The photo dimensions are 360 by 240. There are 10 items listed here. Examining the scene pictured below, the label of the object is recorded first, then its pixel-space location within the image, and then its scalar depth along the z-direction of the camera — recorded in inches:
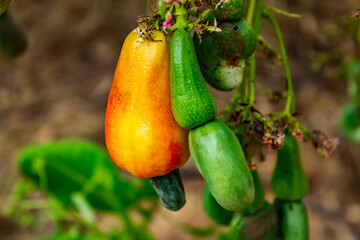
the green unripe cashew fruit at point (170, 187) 16.7
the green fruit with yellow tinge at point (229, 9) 15.9
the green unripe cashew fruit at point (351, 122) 63.5
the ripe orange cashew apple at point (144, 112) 15.8
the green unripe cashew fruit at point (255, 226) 18.5
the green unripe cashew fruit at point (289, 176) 18.8
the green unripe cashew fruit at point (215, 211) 19.2
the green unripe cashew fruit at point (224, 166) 14.9
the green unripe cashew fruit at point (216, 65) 16.4
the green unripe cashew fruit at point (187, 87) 15.1
